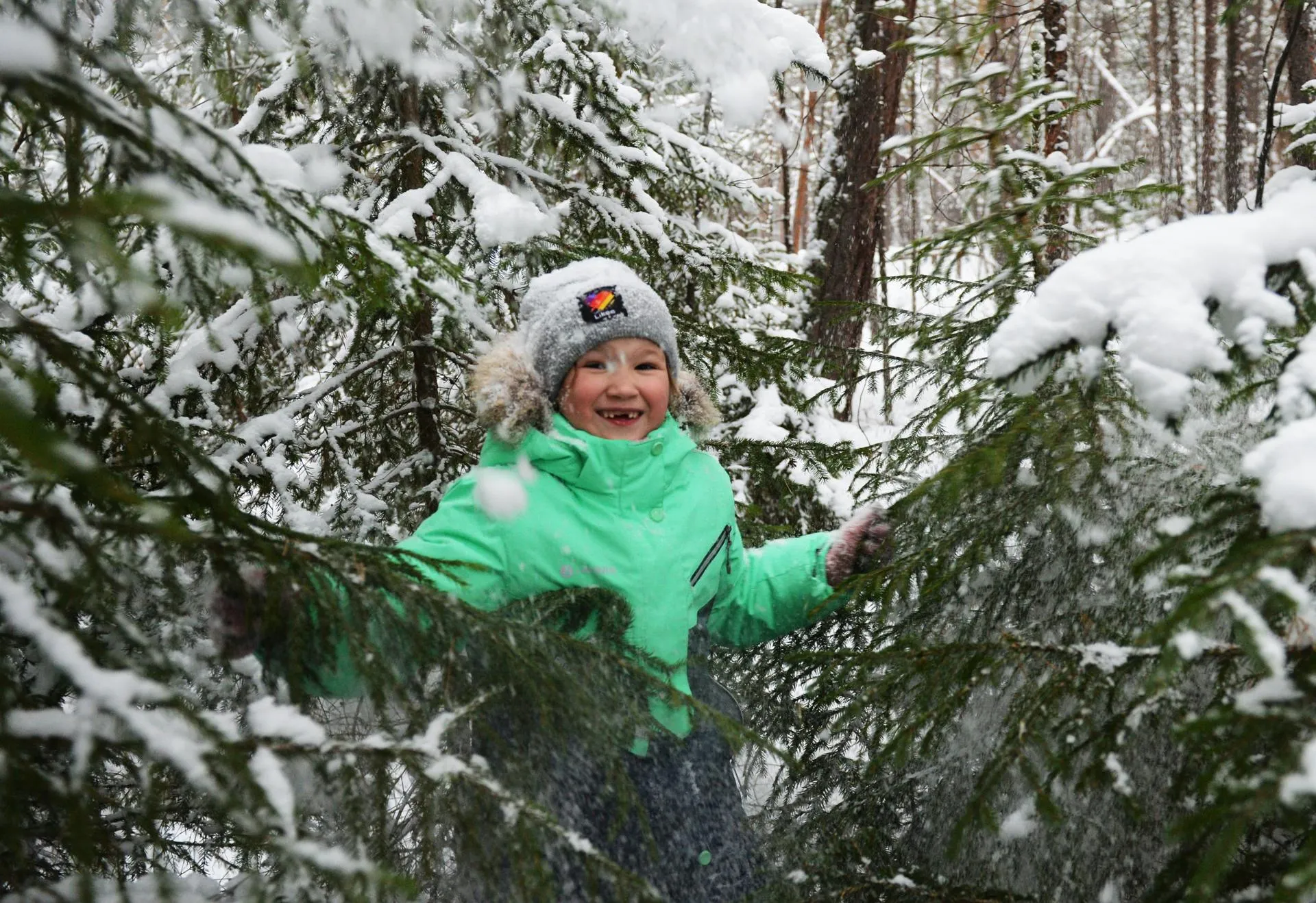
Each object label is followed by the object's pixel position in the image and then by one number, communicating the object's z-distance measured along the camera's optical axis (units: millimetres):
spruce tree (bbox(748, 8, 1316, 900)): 1206
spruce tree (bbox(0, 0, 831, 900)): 1185
